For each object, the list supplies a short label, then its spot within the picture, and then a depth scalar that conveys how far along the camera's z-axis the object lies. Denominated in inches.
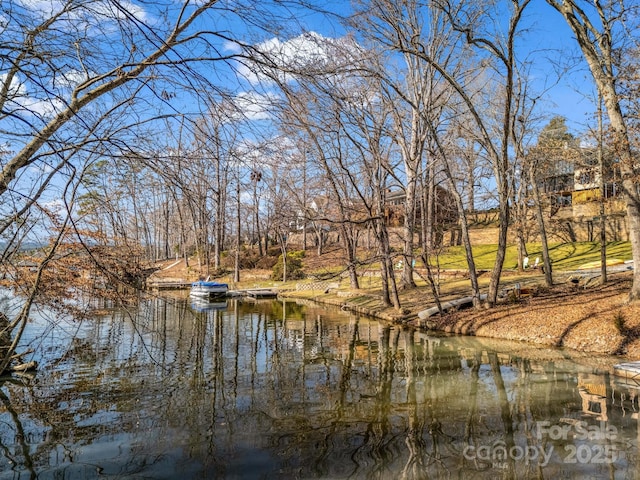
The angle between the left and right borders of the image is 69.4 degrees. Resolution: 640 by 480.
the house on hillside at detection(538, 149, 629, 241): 1231.5
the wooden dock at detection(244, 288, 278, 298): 1198.9
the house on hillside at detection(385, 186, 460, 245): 1453.4
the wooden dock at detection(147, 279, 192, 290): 1476.4
